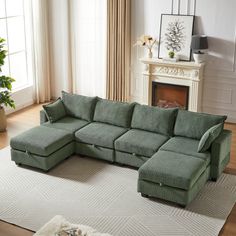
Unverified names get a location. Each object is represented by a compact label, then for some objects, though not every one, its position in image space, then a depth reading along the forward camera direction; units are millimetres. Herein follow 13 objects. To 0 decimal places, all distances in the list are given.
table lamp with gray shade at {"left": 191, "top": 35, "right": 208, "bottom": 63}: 7695
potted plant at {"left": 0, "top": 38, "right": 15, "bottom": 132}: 7516
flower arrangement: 8288
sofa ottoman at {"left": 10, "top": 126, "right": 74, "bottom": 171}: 6176
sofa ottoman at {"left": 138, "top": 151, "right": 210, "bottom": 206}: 5305
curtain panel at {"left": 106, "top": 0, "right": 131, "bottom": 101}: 8391
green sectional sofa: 5449
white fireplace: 8016
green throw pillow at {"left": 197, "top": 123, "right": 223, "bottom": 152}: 5758
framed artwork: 7992
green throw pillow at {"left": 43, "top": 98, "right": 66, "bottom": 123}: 6945
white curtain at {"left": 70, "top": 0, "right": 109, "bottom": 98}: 8734
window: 8531
